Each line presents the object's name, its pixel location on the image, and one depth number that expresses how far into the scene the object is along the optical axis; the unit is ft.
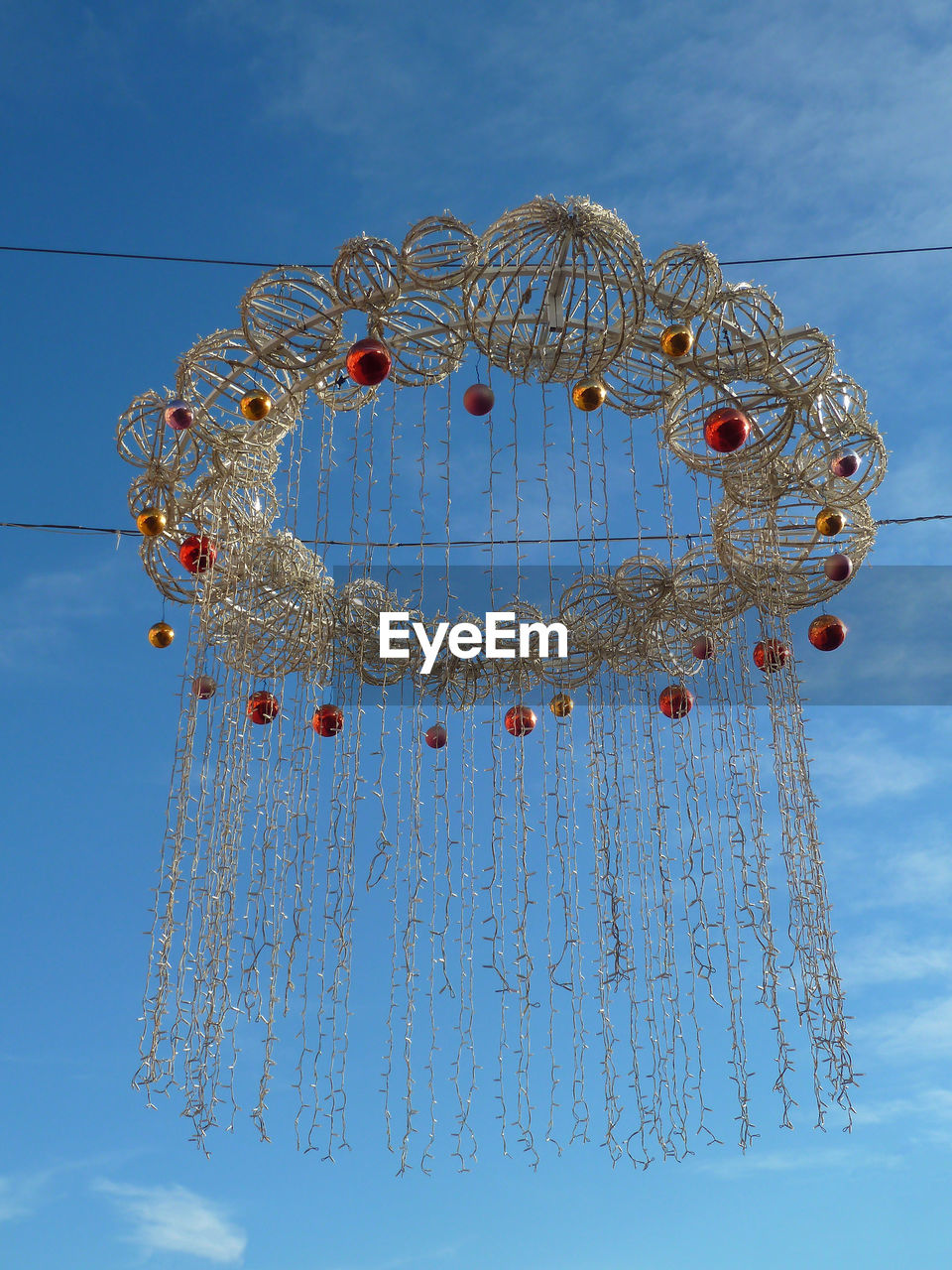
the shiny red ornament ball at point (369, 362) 11.46
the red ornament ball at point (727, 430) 11.67
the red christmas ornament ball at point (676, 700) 13.94
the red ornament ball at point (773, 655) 13.29
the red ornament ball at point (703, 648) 14.37
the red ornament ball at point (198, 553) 13.25
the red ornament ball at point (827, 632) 13.60
